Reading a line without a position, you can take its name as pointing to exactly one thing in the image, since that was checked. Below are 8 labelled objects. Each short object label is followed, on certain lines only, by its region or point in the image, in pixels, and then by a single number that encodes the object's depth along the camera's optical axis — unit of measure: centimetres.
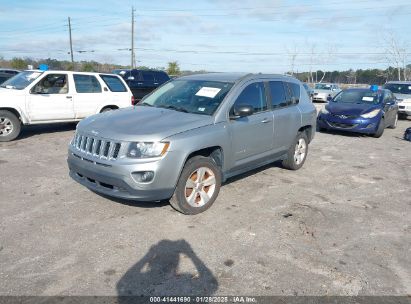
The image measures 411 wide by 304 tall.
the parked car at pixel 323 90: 2502
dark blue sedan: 1056
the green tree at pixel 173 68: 5301
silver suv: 394
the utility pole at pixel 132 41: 4312
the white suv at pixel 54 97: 815
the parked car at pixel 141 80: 1535
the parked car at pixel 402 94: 1521
